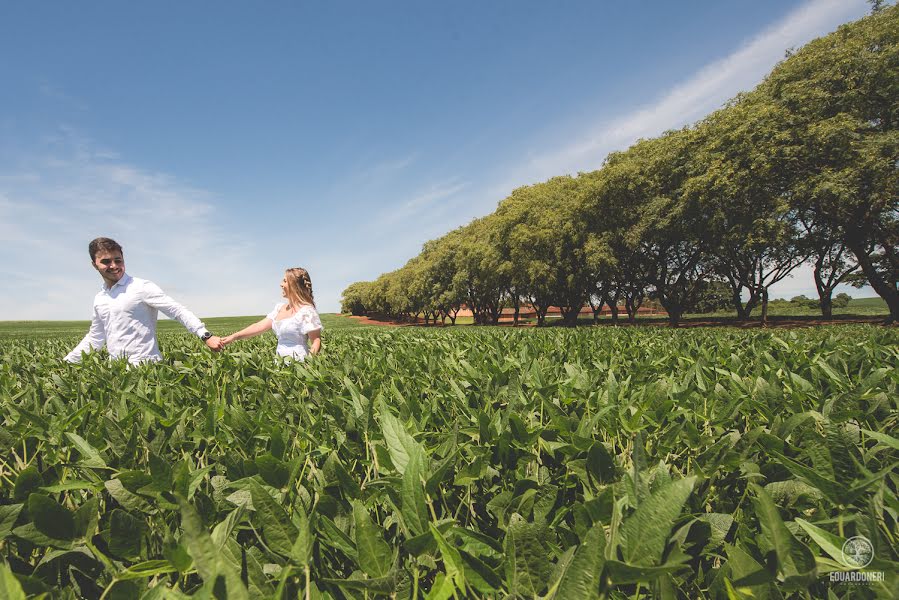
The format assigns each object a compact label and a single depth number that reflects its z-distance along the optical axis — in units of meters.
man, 5.06
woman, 5.73
